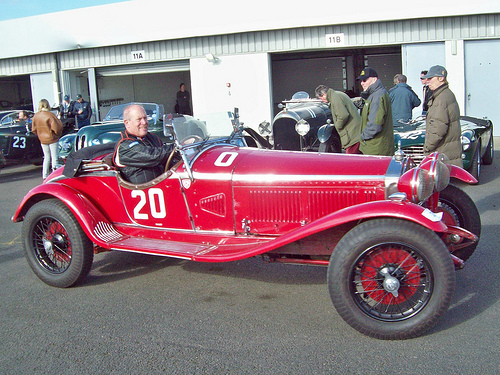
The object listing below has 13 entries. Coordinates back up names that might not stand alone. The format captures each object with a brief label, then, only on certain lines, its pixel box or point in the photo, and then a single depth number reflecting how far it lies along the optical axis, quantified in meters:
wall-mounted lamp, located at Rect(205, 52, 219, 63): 14.83
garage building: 12.87
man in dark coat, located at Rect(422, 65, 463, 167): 5.25
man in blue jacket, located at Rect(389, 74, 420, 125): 8.81
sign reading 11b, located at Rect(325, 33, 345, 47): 13.66
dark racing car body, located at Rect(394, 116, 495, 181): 7.37
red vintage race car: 3.04
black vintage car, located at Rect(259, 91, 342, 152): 7.82
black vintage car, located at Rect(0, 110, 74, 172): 10.82
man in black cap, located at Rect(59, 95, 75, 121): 13.35
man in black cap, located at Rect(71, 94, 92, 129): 13.75
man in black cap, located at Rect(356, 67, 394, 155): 5.53
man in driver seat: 4.06
